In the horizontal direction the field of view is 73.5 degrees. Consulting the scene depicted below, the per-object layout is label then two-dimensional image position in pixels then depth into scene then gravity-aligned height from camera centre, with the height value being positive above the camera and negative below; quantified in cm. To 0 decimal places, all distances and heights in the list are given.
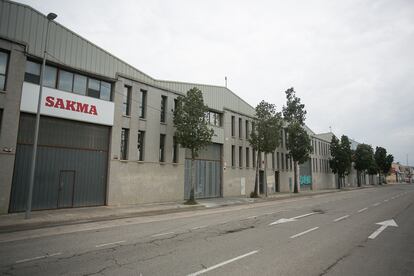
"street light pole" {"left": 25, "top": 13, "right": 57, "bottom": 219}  1438 +10
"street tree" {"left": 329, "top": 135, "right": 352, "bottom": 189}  5970 +405
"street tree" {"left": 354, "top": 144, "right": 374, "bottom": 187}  7150 +463
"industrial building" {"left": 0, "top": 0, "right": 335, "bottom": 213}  1672 +317
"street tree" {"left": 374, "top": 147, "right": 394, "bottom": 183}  9663 +607
